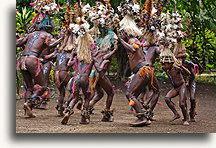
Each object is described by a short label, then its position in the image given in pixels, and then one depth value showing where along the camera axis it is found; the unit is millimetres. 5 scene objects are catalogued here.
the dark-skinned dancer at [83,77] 12460
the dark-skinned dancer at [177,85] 13553
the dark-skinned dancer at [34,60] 14142
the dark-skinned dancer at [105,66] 12888
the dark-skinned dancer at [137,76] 12656
